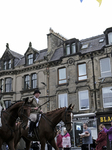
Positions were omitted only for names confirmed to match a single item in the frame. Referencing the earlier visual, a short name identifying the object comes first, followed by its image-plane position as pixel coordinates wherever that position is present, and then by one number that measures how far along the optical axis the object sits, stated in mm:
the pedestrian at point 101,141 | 11297
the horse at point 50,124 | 9672
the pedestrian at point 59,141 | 16875
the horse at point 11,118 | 8523
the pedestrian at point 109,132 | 11273
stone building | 24891
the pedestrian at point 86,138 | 12336
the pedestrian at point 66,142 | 15922
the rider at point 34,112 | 10031
